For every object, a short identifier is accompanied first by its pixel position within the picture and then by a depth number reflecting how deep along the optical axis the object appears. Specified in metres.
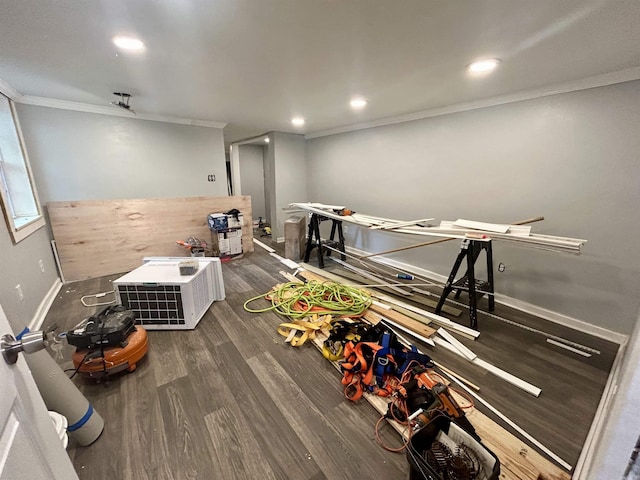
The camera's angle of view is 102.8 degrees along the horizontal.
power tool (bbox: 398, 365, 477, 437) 1.32
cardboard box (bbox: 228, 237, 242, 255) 4.23
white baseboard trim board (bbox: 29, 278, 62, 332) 2.34
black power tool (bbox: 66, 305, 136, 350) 1.65
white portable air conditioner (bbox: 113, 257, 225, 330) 2.24
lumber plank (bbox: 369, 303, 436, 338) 2.28
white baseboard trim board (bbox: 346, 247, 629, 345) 2.24
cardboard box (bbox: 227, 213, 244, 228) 4.12
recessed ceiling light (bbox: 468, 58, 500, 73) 1.83
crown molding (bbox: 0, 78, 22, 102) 2.44
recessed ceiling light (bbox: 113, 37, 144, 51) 1.56
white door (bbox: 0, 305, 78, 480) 0.53
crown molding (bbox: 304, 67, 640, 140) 2.00
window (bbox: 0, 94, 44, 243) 2.68
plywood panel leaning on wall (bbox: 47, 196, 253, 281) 3.27
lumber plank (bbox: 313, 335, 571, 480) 1.24
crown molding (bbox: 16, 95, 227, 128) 2.93
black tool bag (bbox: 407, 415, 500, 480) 1.02
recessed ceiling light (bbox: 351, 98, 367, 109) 2.84
